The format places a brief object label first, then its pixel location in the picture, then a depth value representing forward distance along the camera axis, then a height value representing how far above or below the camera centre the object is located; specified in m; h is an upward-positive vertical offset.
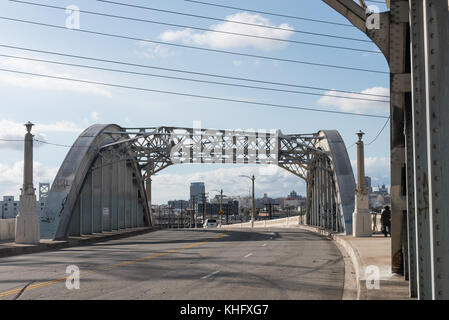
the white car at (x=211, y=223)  74.25 -4.26
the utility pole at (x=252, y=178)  76.24 +2.16
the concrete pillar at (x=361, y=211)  29.67 -1.07
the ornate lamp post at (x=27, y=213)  25.17 -0.90
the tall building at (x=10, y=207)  152.93 -3.81
